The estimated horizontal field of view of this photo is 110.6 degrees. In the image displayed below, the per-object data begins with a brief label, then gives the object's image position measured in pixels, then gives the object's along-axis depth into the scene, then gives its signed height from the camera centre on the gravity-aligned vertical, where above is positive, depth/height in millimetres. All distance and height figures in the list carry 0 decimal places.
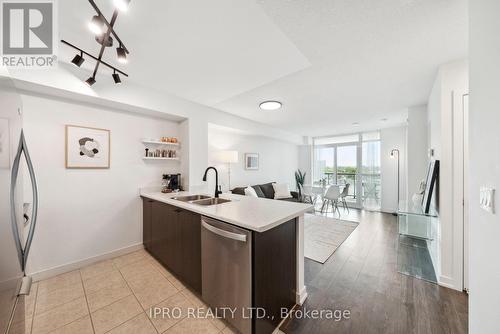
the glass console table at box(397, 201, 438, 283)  2121 -882
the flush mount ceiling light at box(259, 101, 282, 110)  3104 +1132
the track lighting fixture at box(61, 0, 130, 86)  946 +872
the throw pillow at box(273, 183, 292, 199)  4972 -715
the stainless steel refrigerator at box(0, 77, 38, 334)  553 -211
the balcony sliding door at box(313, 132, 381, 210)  5328 +36
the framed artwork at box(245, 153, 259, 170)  4866 +158
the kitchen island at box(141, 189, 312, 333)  1210 -736
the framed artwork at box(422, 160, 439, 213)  2047 -212
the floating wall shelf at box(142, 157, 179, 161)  2725 +124
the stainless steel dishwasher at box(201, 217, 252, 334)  1207 -800
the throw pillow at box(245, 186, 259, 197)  3996 -592
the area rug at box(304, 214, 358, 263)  2619 -1286
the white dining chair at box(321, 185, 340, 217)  4716 -735
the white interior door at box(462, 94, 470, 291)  1734 -255
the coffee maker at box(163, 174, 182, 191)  2906 -271
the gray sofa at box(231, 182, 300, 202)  4614 -692
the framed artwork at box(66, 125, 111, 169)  2154 +236
